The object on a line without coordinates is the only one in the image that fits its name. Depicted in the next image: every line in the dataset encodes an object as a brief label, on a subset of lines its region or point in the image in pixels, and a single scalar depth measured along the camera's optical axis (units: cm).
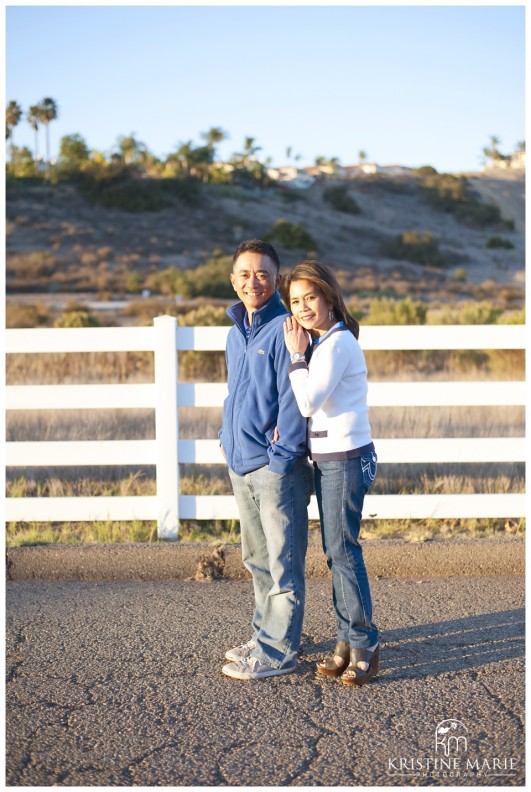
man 367
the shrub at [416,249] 4994
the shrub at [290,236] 4672
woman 359
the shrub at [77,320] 1898
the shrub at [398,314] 1878
